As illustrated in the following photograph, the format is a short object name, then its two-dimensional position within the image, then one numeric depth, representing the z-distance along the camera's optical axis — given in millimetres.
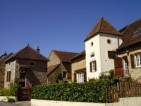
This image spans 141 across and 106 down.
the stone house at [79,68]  31877
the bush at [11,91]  31109
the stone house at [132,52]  23250
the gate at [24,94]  31280
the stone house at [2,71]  45344
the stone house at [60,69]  41031
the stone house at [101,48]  26475
